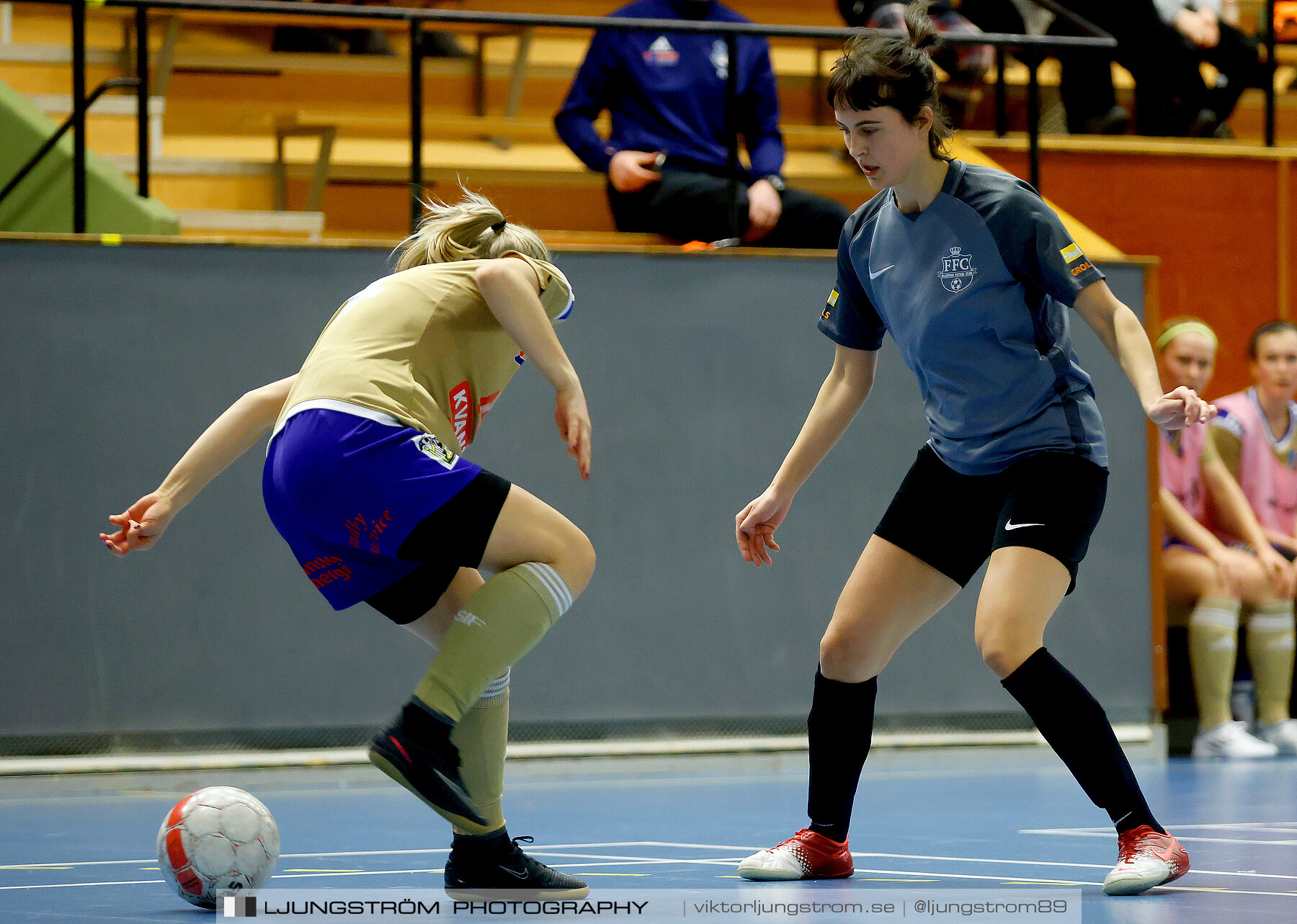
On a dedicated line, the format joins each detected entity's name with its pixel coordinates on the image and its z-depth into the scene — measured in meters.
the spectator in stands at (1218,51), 17.48
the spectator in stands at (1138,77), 16.75
